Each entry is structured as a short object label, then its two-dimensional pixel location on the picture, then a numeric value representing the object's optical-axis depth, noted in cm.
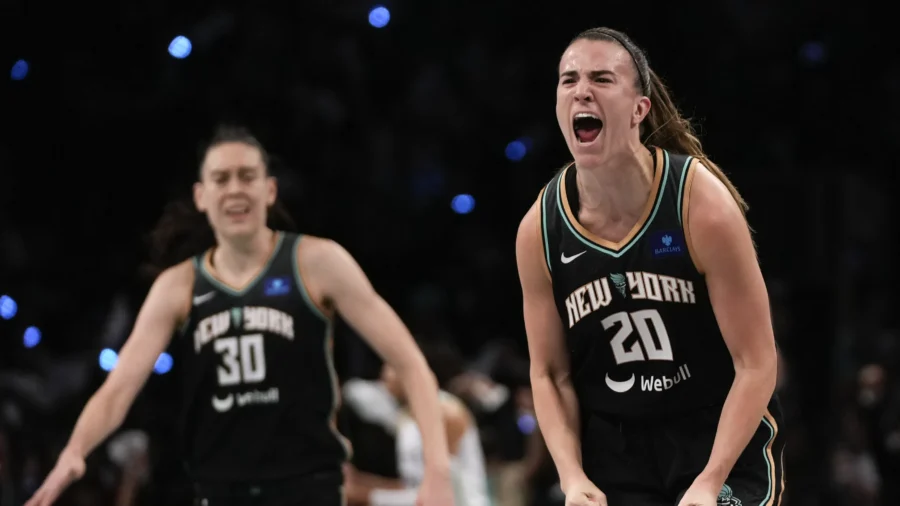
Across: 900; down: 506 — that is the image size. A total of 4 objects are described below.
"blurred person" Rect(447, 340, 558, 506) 1700
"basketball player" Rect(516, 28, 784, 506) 668
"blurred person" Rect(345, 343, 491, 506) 1391
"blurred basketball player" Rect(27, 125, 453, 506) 973
